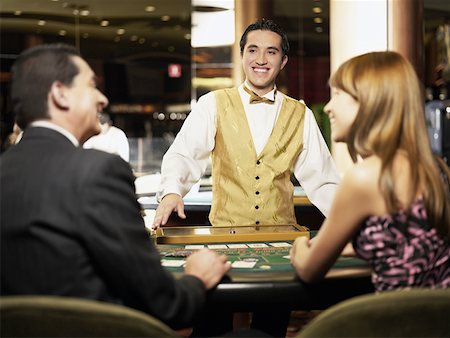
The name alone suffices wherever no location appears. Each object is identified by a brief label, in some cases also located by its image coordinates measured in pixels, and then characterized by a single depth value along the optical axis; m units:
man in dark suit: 1.57
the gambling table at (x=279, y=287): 1.89
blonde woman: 1.76
